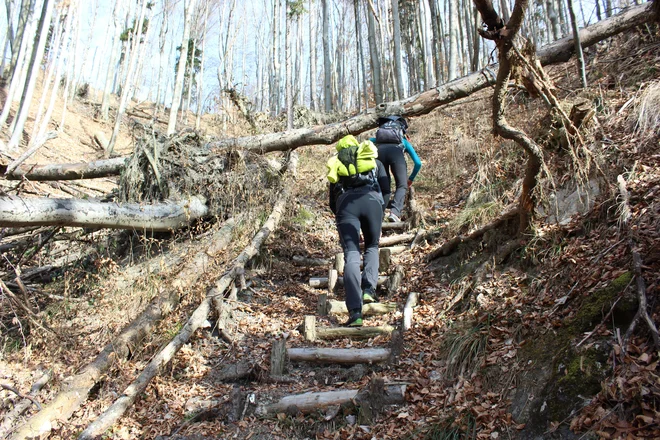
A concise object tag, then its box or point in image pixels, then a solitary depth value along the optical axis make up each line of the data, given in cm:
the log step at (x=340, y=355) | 443
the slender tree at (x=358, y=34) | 2122
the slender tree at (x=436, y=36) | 1955
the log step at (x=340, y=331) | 487
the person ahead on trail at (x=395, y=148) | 704
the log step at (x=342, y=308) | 535
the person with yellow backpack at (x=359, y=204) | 526
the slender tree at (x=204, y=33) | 2827
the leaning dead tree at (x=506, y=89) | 375
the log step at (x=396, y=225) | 762
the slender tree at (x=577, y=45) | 669
